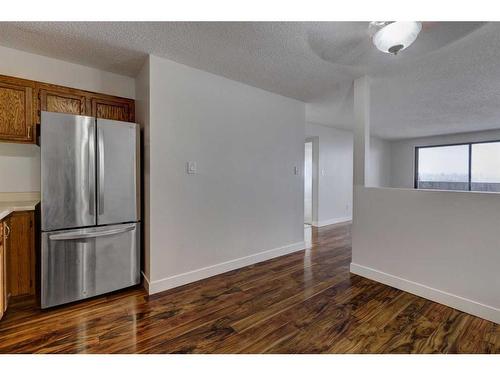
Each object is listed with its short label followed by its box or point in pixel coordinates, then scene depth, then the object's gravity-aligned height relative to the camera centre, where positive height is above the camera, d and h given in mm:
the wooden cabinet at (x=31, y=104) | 2115 +750
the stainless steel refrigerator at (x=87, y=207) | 2039 -217
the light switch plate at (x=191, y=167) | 2572 +172
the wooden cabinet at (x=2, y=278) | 1785 -721
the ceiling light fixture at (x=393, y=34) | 1679 +1069
